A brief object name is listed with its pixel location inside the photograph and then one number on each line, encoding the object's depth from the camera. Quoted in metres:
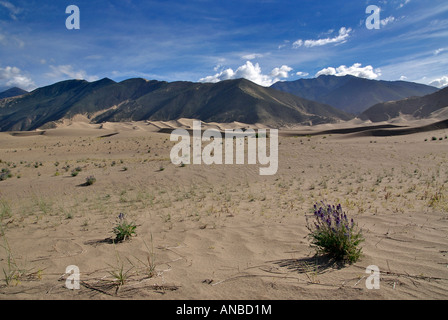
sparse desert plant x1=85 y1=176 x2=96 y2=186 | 10.78
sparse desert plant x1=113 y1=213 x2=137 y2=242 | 4.32
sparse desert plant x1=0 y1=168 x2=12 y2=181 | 13.47
